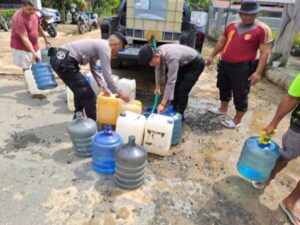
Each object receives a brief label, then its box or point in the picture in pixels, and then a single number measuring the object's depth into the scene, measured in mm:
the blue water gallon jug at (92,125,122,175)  2643
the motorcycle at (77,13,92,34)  11961
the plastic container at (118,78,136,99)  4082
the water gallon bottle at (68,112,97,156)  2889
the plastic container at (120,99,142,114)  3410
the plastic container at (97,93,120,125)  3379
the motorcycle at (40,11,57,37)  10477
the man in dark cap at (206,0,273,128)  3330
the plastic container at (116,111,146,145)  2938
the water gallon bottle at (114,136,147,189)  2439
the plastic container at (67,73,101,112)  4039
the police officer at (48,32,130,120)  2924
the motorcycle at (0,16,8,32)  11172
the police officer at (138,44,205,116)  2855
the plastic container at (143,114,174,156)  2934
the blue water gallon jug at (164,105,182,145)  3219
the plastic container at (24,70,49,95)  4387
